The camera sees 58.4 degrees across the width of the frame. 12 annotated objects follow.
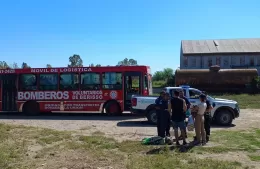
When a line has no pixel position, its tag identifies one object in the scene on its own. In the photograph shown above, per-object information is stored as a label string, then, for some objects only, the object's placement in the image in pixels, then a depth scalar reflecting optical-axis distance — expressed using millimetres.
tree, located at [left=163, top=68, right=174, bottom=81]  51429
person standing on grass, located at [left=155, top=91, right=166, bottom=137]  7533
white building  34842
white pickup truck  10473
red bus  12724
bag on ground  7156
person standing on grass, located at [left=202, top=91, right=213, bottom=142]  7654
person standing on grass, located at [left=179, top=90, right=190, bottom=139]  7580
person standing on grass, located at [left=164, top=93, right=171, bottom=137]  7457
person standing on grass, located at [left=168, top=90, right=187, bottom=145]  7002
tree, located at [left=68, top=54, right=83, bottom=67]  86792
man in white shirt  7227
